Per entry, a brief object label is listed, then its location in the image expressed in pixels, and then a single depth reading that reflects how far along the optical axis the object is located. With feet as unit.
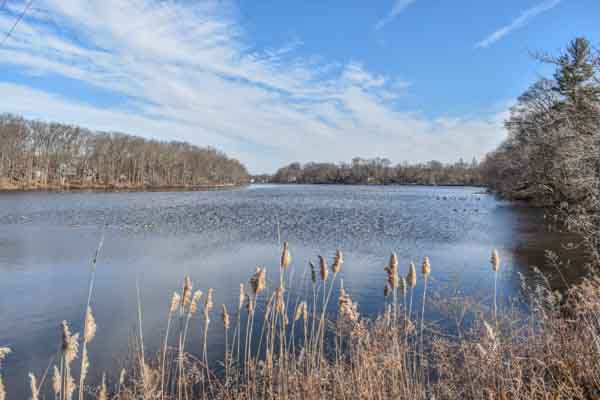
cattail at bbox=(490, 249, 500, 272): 12.28
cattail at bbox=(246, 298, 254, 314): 11.79
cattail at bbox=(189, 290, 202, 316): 10.82
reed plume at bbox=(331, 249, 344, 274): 11.61
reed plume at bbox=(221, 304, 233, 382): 11.25
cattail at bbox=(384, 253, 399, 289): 10.94
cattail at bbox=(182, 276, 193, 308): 10.05
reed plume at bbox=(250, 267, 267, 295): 10.40
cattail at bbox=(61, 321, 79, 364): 7.51
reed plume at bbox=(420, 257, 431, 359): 12.15
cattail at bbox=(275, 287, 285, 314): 11.85
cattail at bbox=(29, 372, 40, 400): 6.71
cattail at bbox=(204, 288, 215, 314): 10.93
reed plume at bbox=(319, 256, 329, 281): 11.30
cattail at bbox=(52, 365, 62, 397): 6.92
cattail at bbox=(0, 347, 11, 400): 6.54
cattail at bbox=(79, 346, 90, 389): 7.59
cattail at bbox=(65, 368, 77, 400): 7.22
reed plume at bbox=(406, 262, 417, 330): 11.41
